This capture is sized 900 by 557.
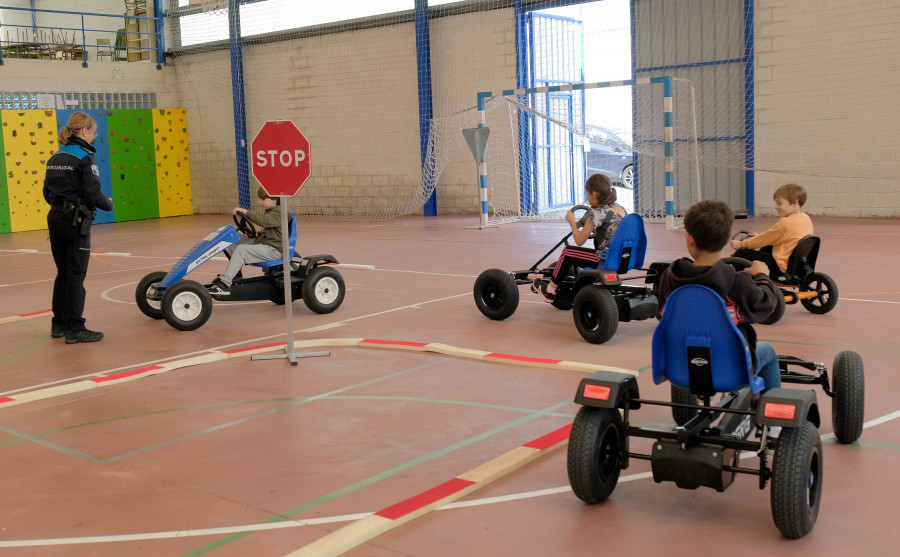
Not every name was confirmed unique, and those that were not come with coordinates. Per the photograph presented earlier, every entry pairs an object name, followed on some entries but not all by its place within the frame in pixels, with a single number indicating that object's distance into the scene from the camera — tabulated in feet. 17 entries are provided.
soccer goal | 48.26
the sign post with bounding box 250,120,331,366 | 18.10
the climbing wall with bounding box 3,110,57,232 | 56.03
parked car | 54.24
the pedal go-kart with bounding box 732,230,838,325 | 20.54
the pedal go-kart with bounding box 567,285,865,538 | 9.12
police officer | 20.36
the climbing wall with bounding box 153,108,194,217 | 65.57
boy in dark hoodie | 10.15
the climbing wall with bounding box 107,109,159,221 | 61.72
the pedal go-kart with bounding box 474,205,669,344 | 18.64
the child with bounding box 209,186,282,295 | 23.14
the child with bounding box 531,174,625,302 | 20.08
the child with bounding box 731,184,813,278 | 20.30
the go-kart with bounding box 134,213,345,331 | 22.06
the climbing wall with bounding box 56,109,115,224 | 60.39
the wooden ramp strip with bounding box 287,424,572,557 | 9.42
